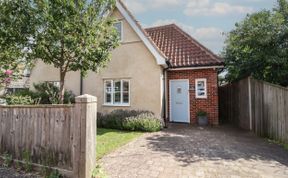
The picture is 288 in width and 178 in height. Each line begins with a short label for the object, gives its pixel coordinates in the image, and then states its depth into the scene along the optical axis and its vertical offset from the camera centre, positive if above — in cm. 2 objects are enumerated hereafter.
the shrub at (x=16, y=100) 1067 -21
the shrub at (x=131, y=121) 1069 -129
